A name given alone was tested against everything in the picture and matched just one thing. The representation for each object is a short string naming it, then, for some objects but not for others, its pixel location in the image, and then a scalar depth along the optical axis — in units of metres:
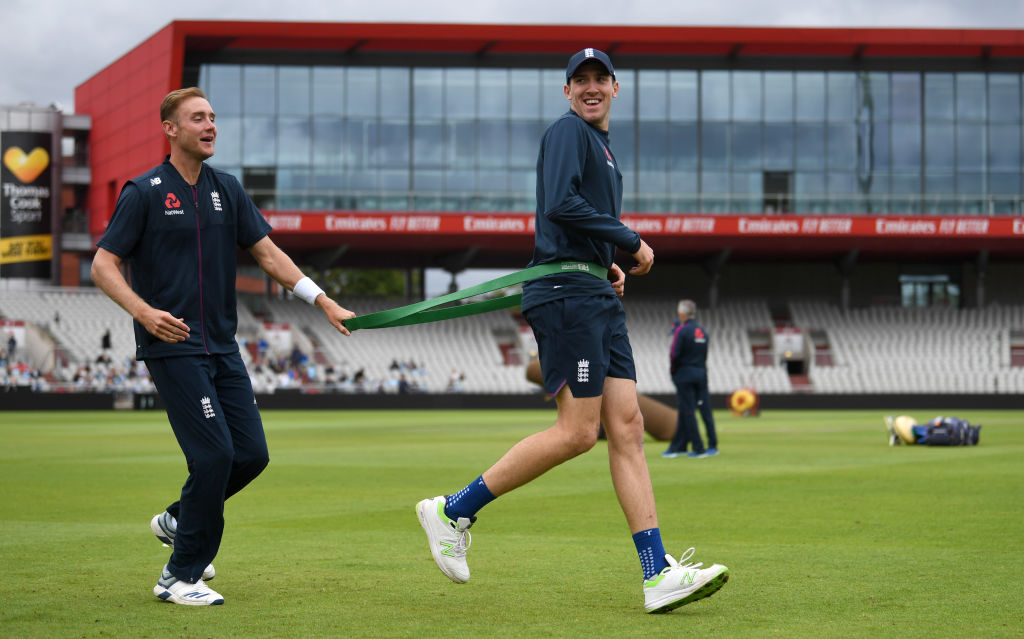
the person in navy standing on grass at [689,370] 17.09
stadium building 52.66
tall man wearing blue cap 5.64
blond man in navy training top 5.68
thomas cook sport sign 57.56
